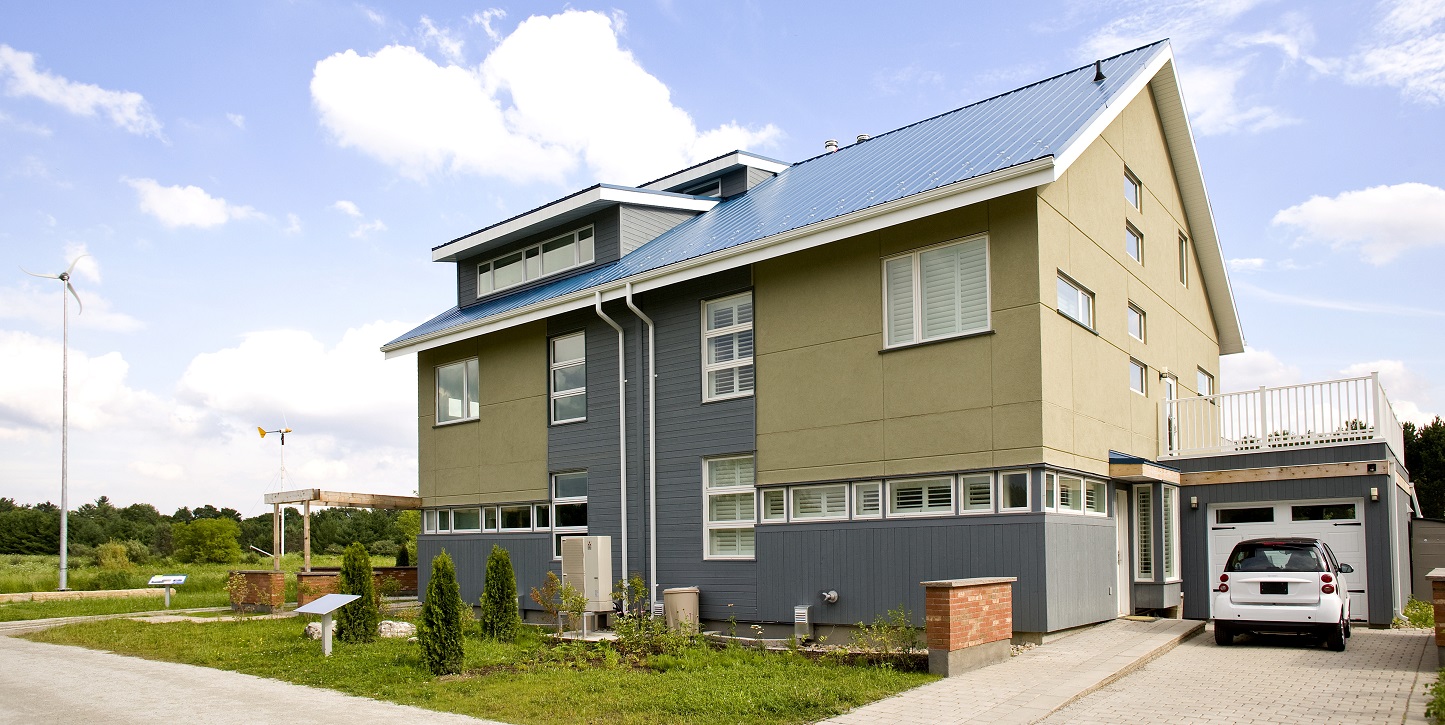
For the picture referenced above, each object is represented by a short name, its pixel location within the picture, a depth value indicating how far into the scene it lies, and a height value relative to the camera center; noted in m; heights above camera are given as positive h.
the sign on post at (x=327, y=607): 15.00 -2.05
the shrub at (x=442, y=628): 13.27 -2.07
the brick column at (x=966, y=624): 11.83 -1.93
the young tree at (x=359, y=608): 16.56 -2.26
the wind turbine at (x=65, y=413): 31.22 +1.23
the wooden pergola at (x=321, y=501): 23.31 -1.01
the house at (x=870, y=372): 14.40 +1.15
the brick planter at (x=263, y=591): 23.08 -2.81
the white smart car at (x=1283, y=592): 13.35 -1.81
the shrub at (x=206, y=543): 52.09 -4.10
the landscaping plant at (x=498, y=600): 16.64 -2.19
